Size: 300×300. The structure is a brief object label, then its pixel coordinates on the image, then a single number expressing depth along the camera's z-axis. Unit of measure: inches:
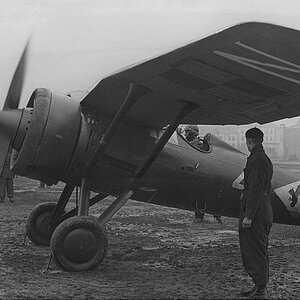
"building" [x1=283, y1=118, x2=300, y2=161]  3737.7
